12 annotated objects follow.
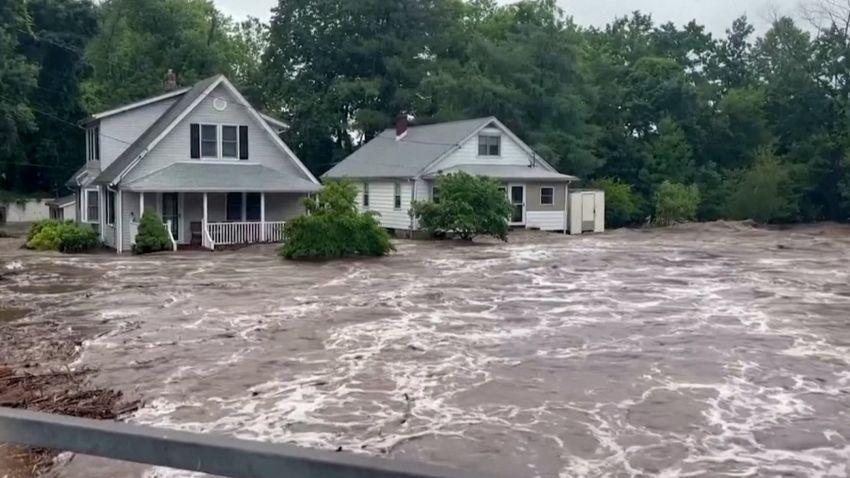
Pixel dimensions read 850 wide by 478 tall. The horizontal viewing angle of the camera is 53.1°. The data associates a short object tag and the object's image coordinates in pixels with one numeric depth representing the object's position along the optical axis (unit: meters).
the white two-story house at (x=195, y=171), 28.67
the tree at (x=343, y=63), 51.09
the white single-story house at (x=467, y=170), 35.91
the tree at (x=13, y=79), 39.06
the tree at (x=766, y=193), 44.12
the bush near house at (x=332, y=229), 26.31
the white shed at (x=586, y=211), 38.50
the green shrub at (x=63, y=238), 29.27
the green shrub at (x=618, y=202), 44.16
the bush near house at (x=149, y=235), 27.66
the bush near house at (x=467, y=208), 31.64
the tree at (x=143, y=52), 48.09
